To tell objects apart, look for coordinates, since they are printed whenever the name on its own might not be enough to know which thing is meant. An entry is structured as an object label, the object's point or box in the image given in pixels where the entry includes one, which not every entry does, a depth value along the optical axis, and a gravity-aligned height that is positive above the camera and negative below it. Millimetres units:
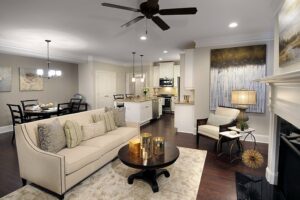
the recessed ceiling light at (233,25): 3521 +1493
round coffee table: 2175 -889
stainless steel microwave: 8438 +624
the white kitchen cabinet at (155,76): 8945 +951
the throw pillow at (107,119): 3518 -522
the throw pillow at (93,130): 3031 -670
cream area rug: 2186 -1307
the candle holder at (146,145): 2412 -741
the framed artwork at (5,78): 5102 +472
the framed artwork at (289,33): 1568 +637
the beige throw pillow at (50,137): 2354 -613
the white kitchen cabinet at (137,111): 5918 -616
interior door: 7743 +329
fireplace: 1783 -782
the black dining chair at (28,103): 4656 -334
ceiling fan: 2143 +1118
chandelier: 5180 +700
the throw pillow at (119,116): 3885 -502
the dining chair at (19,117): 4303 -620
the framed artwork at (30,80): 5676 +480
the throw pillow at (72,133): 2678 -637
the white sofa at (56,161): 2074 -903
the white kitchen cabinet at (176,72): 8367 +1113
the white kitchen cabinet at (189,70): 5109 +758
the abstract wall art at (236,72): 4207 +583
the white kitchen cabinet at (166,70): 8344 +1232
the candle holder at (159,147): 2477 -774
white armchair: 3648 -644
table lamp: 3447 -49
